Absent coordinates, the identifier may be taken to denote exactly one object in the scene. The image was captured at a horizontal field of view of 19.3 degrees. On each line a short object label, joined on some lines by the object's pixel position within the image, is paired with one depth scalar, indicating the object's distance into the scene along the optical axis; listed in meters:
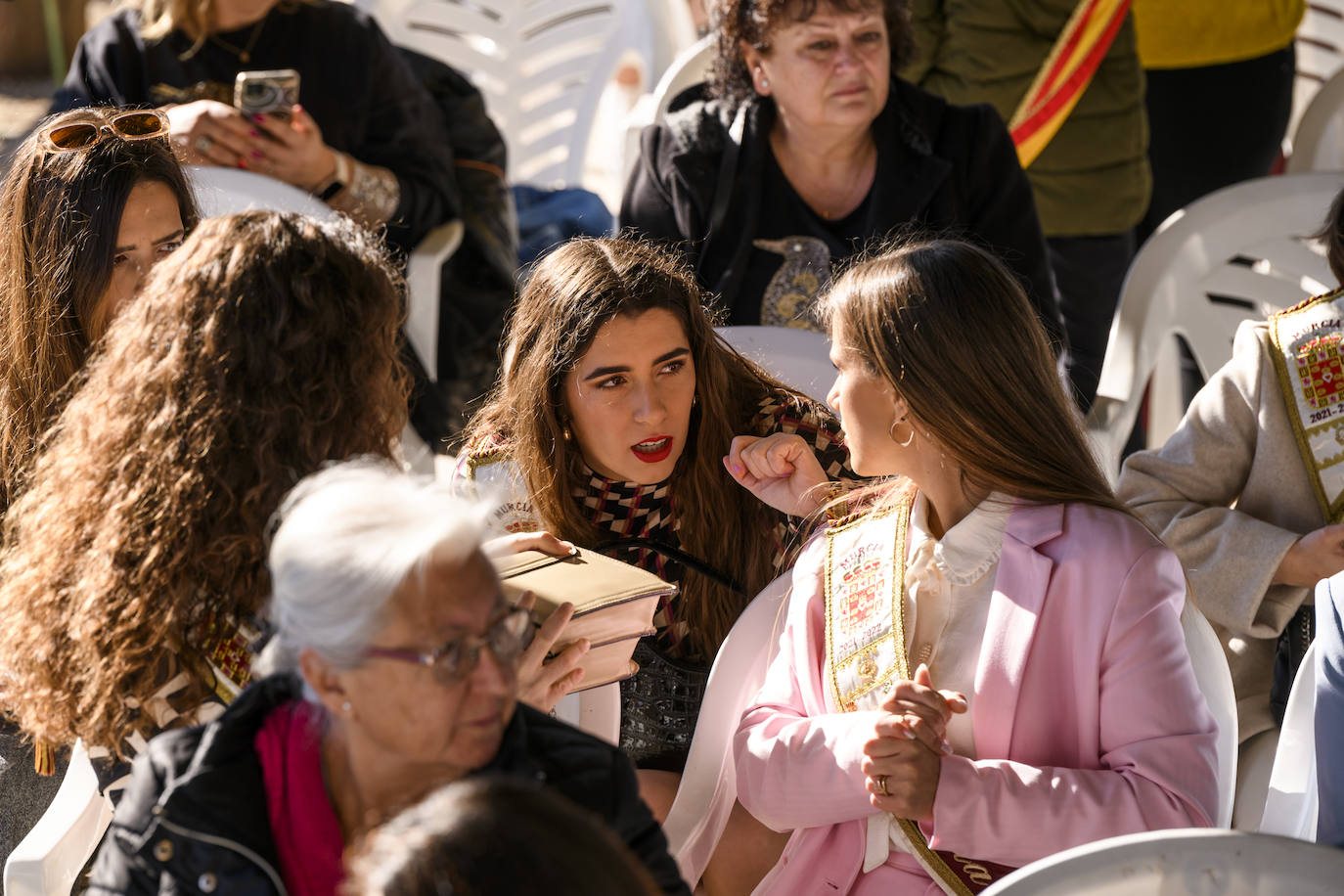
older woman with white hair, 3.32
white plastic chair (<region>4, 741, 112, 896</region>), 3.63
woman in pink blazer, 3.58
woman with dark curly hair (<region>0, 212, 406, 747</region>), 3.51
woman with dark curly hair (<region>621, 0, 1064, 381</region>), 4.47
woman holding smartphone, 4.62
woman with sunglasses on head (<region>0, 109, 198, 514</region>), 3.85
